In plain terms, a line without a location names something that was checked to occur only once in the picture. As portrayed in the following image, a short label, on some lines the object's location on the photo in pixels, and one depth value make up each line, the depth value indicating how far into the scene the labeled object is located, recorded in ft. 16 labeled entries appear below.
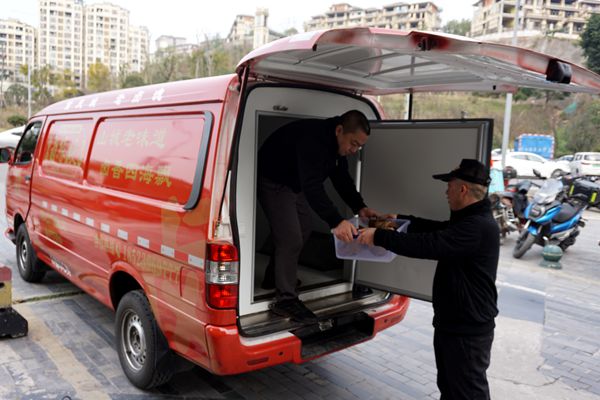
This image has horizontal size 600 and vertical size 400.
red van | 8.93
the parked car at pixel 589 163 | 78.64
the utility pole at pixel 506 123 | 54.75
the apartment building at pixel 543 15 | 255.70
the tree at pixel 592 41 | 124.77
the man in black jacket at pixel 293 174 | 10.47
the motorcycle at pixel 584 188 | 27.81
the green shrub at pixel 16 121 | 128.88
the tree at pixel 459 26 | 298.15
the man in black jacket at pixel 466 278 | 8.29
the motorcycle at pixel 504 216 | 29.63
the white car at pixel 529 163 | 82.79
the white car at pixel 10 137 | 41.83
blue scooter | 25.39
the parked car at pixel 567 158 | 92.32
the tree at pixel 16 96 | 180.65
